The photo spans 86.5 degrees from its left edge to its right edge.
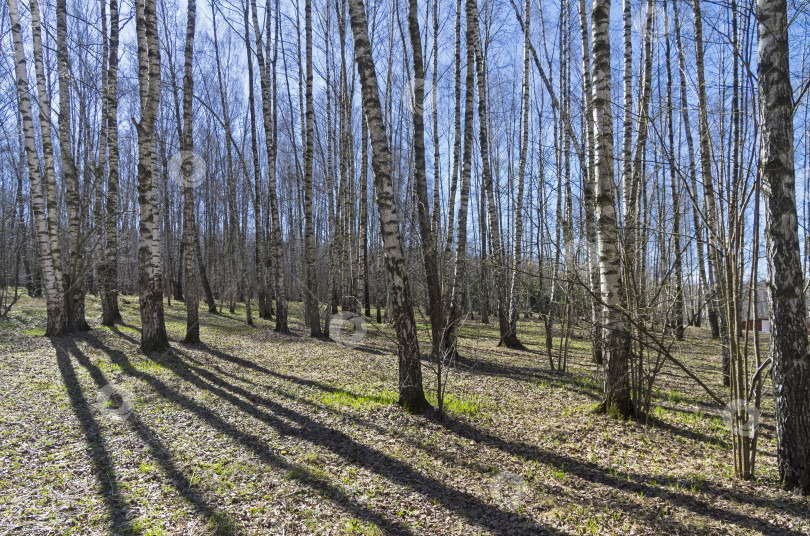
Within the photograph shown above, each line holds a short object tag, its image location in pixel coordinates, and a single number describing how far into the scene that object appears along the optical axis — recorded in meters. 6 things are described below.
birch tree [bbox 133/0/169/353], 8.04
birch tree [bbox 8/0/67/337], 8.78
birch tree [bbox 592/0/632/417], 4.85
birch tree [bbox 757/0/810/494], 3.25
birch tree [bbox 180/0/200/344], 9.48
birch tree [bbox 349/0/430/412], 5.17
